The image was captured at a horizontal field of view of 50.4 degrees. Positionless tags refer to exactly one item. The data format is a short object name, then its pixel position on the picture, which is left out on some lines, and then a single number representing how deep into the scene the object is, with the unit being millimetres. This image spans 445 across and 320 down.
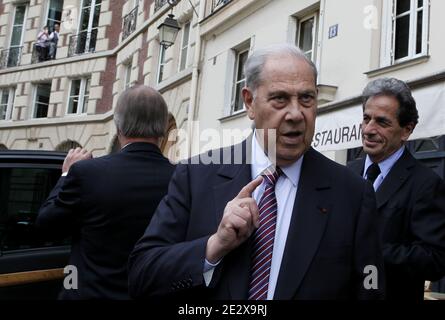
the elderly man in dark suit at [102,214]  2209
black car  2779
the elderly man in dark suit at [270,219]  1472
